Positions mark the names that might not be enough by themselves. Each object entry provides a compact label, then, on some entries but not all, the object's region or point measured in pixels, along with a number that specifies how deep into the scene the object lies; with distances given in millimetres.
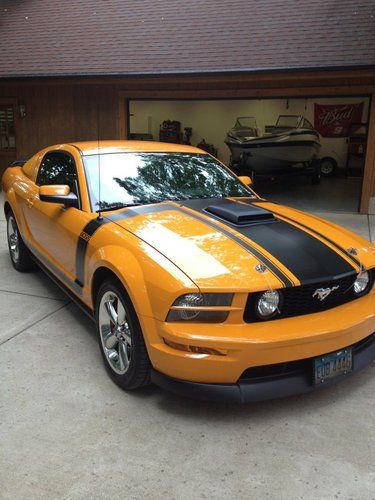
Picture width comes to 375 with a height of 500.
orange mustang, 2494
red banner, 16281
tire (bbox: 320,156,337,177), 16188
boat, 12570
